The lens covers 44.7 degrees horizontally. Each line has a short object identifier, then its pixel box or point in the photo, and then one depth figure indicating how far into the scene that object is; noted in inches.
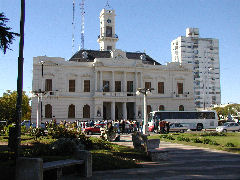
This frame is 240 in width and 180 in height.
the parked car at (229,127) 1396.4
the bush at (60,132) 623.8
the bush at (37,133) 773.3
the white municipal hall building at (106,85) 1861.5
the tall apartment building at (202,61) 4397.1
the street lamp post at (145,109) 1122.0
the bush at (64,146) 449.1
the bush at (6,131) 849.3
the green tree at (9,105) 1958.9
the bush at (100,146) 545.2
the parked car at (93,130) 1211.9
